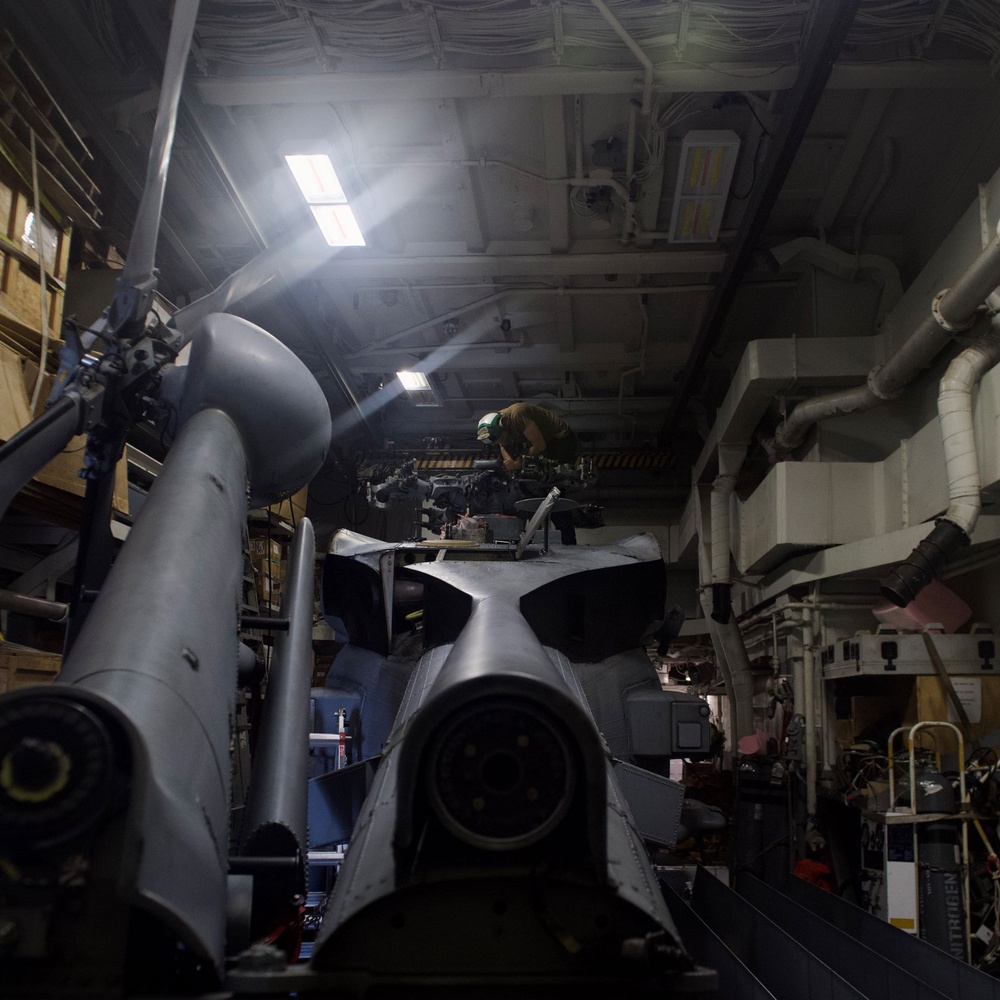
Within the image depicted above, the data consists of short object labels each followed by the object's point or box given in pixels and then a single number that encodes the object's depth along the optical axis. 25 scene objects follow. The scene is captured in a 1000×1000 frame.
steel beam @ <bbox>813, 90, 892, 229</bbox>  8.06
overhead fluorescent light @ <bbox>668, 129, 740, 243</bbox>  8.23
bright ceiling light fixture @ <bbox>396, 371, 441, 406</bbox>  13.84
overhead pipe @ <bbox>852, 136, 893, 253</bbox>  8.71
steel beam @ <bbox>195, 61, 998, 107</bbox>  7.09
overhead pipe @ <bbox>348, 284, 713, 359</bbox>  11.00
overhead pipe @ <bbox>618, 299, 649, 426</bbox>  11.70
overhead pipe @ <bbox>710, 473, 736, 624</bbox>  12.74
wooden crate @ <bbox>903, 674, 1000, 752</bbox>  8.05
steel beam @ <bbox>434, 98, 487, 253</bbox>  8.11
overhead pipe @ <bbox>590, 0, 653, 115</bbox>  6.56
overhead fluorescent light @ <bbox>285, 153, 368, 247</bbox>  8.44
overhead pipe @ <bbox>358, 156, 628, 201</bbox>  8.83
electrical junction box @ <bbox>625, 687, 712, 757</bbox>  3.94
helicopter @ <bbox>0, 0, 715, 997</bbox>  1.59
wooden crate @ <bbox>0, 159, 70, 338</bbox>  5.45
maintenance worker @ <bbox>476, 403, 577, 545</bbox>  6.52
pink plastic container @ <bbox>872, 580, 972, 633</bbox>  8.87
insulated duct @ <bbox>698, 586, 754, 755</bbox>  13.09
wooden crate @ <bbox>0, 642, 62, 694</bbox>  5.41
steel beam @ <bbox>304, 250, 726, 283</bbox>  10.03
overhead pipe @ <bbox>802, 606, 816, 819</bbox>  9.67
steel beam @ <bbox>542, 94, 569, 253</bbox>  8.10
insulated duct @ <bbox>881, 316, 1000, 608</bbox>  6.85
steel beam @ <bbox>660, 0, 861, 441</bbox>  6.34
